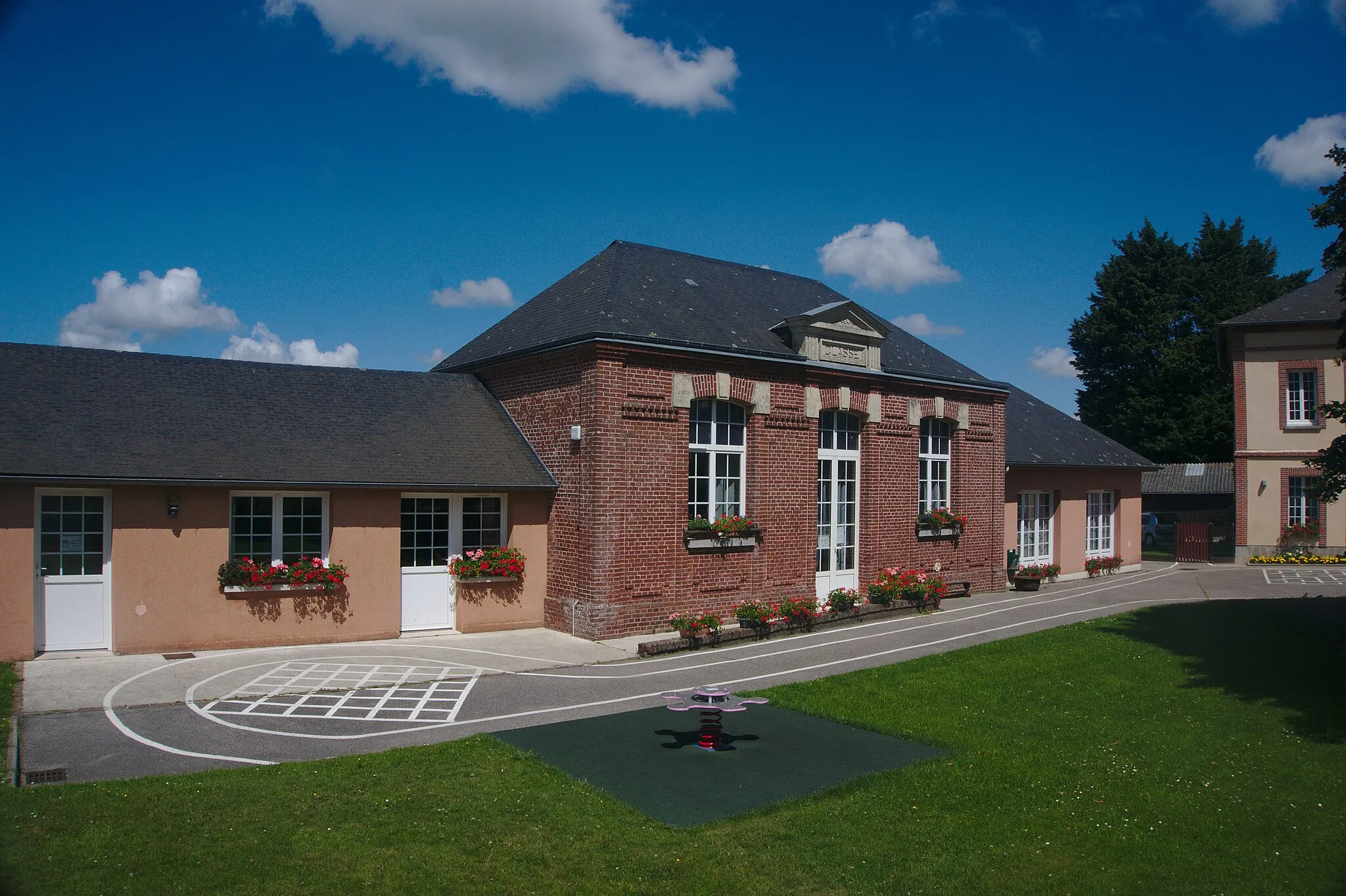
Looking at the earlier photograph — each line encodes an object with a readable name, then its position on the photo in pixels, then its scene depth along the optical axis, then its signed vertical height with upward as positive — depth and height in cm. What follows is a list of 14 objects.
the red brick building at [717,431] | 1475 +96
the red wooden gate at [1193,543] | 3019 -174
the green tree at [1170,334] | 4159 +708
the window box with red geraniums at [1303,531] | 2806 -127
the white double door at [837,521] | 1791 -67
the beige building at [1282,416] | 2794 +220
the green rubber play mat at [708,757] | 735 -241
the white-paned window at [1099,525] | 2617 -105
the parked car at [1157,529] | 4122 -181
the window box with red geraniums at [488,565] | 1497 -131
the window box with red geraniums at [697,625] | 1432 -214
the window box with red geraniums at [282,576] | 1309 -133
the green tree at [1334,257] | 1151 +284
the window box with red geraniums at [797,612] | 1575 -211
